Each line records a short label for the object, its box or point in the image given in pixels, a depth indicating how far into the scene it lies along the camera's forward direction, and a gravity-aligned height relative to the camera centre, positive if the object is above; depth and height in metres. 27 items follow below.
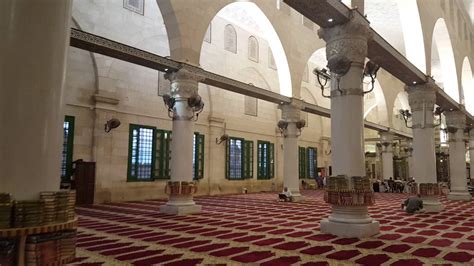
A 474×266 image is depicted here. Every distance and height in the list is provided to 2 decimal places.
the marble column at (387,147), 18.91 +1.56
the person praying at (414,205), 8.60 -0.66
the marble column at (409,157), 22.88 +1.29
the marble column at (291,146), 11.67 +0.97
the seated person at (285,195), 11.42 -0.62
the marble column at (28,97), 2.11 +0.45
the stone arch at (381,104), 18.47 +3.72
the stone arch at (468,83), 16.12 +4.23
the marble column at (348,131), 5.54 +0.74
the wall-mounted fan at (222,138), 15.08 +1.53
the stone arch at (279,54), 11.49 +3.98
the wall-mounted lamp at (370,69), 6.65 +1.99
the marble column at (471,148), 16.27 +1.34
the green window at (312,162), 21.03 +0.82
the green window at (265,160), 17.33 +0.76
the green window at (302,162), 20.30 +0.77
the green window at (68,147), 10.03 +0.72
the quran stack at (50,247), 2.12 -0.46
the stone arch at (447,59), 12.75 +4.31
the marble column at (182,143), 8.16 +0.72
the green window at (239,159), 15.50 +0.73
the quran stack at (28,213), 2.10 -0.24
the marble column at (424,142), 9.08 +0.92
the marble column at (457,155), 13.12 +0.84
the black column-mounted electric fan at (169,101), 8.49 +1.72
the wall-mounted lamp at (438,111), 11.60 +2.13
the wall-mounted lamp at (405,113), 12.93 +2.32
